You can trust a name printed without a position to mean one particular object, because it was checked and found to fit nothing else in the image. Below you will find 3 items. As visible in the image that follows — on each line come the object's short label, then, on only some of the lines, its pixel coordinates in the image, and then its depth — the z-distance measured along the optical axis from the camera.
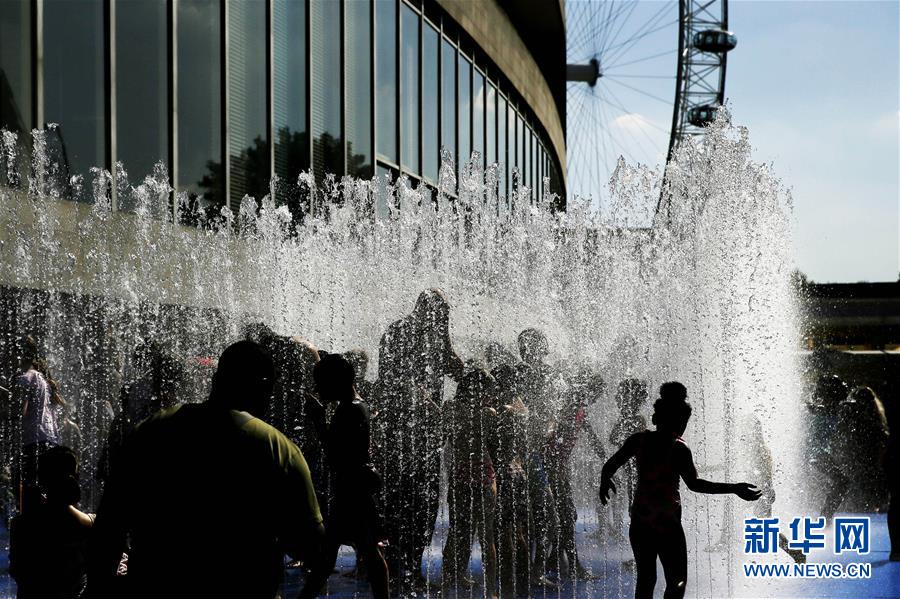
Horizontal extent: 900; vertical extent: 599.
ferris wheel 41.25
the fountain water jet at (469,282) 9.95
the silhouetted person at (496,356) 8.77
